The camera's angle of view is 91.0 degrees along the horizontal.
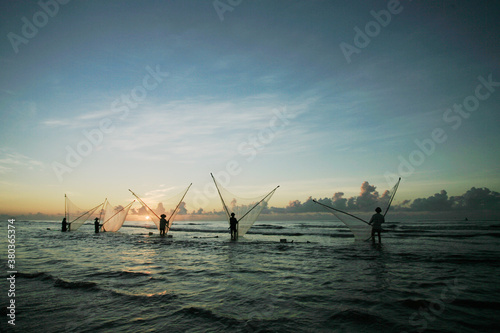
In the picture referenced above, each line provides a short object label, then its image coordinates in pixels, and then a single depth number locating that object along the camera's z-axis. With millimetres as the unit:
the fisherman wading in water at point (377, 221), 19109
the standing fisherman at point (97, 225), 37069
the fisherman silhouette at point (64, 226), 40031
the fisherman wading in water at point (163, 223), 29516
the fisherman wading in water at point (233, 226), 25128
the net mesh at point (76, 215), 37375
